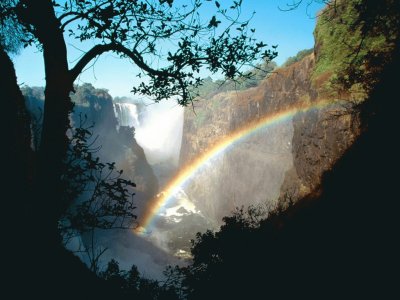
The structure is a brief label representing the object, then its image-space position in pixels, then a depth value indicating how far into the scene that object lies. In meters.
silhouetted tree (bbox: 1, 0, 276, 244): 3.55
